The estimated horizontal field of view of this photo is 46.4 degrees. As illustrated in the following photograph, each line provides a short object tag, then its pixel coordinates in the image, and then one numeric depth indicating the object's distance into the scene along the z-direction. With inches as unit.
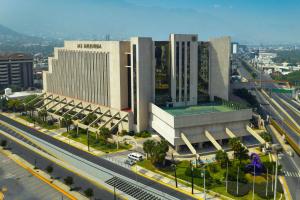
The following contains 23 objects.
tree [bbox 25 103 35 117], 4965.6
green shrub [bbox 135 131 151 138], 3732.8
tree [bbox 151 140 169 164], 2797.7
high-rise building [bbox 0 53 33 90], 7308.1
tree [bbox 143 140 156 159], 2913.6
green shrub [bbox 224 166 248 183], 2517.2
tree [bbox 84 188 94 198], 2234.3
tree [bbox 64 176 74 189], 2436.0
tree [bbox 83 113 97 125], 4106.8
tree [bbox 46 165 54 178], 2682.1
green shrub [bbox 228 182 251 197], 2331.9
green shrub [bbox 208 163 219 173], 2733.8
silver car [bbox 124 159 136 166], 2945.4
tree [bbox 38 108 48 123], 4394.2
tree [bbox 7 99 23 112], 5201.8
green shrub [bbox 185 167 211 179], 2608.3
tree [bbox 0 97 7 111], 5378.9
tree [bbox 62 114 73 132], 4028.1
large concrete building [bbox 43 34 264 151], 3341.5
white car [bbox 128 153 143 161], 3014.3
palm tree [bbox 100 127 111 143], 3526.1
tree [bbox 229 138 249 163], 2839.6
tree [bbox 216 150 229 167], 2770.7
